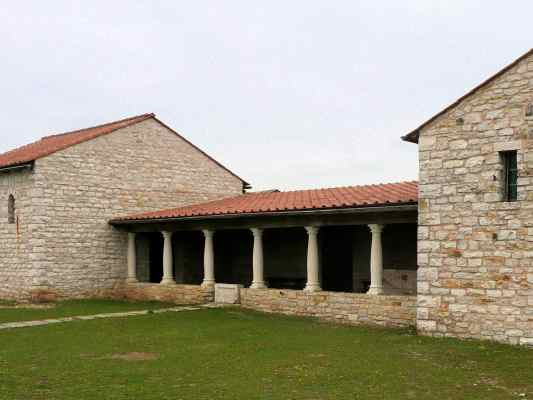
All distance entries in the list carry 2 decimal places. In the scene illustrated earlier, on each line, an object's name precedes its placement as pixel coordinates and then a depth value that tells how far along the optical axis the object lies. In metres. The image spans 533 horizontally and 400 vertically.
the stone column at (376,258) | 15.69
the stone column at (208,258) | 20.28
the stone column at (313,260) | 17.16
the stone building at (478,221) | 11.77
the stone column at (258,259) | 18.77
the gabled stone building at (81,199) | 20.75
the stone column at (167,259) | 21.69
